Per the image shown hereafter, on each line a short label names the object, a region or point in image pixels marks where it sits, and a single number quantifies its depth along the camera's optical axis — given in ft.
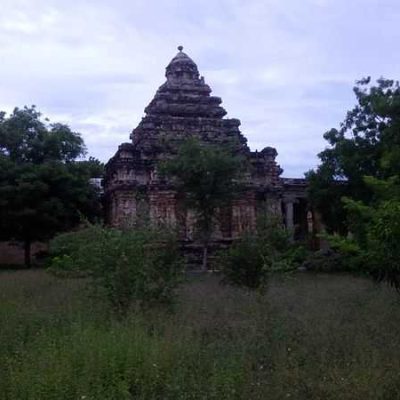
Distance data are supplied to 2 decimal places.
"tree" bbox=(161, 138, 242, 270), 88.74
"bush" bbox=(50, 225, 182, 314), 36.17
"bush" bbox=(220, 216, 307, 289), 52.65
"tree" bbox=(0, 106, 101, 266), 97.60
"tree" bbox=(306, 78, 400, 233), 90.33
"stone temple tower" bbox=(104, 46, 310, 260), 105.60
